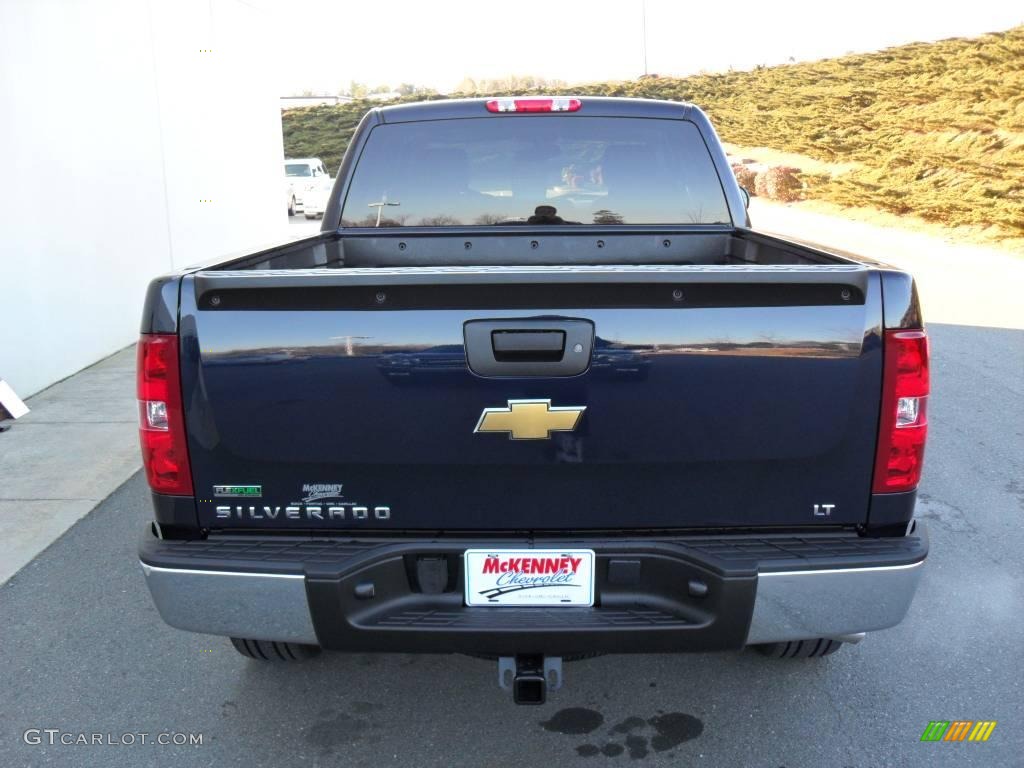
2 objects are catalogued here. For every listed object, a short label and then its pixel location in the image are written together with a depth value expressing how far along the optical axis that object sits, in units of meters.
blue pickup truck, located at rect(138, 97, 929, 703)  2.29
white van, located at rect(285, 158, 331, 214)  26.55
